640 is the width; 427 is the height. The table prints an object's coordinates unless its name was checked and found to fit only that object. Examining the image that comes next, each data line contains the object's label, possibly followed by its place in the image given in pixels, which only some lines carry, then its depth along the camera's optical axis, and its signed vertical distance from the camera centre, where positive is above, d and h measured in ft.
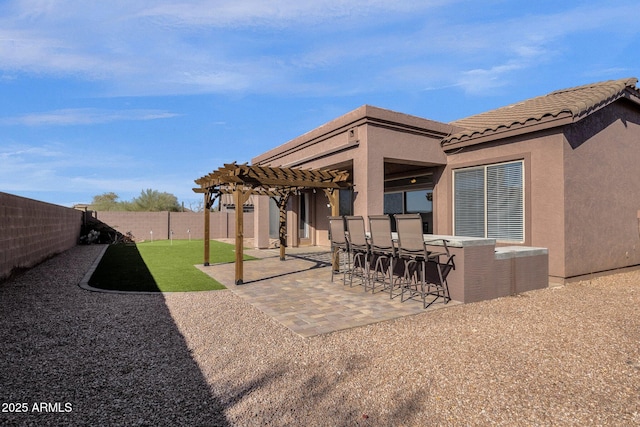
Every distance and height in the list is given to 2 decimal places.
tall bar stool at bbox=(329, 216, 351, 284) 27.20 -1.39
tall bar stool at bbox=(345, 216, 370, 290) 24.99 -1.69
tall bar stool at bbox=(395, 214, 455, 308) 20.63 -2.71
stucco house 26.61 +4.83
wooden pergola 28.22 +3.50
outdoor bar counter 21.16 -3.56
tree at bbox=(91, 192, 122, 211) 105.81 +4.20
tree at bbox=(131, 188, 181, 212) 105.70 +5.42
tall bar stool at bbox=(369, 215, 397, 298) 22.70 -1.57
